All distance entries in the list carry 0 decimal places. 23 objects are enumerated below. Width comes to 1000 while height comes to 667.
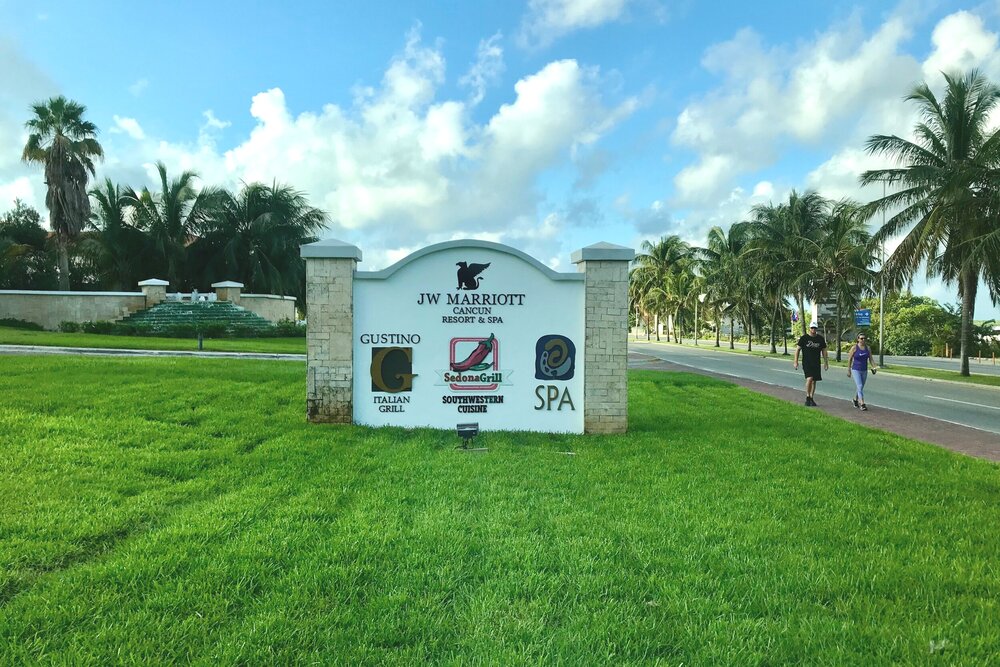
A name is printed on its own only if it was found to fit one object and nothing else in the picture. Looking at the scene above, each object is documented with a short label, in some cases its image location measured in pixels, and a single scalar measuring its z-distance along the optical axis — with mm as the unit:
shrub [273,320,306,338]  33028
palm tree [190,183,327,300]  37281
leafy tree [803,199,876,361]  31125
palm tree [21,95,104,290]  32375
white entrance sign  9039
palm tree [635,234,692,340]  62000
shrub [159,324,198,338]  28156
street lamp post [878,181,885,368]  27238
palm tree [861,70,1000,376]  20141
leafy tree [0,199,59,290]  35594
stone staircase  28609
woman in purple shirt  13055
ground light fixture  7520
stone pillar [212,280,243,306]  30984
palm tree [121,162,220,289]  36062
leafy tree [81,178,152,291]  35281
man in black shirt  13469
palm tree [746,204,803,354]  35188
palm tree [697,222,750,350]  41531
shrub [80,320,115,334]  27562
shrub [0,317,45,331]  28438
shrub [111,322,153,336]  27417
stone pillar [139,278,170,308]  29484
